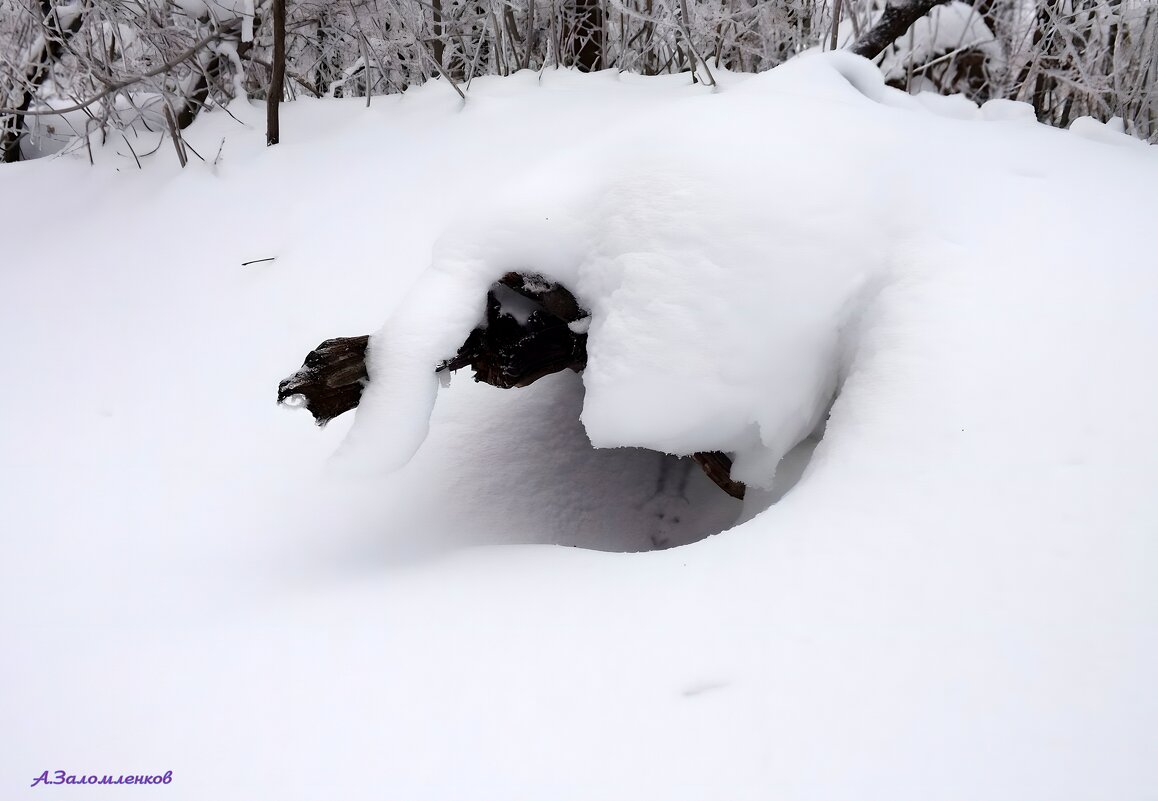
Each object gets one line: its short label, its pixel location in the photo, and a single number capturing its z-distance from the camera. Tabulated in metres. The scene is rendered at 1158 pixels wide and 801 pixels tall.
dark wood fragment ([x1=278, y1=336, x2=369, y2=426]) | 1.86
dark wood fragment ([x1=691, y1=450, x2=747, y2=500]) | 2.05
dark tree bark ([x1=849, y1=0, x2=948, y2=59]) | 3.60
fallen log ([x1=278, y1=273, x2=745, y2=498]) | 1.89
